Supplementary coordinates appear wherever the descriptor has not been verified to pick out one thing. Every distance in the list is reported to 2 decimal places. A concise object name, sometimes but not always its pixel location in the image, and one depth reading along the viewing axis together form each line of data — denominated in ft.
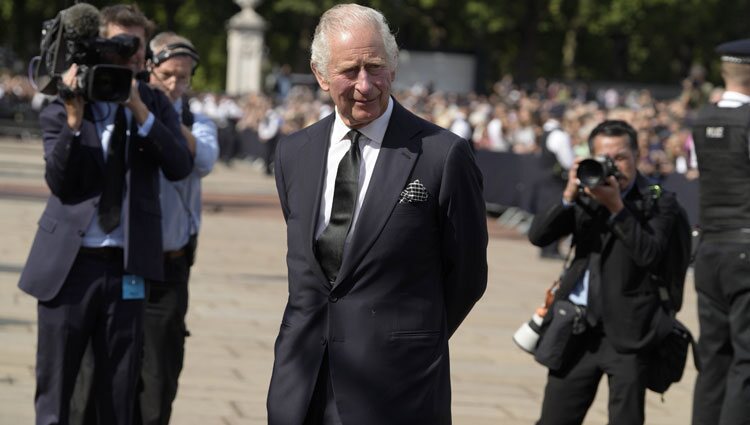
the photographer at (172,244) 42.72
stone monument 303.89
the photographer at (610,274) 43.17
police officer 44.68
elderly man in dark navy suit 28.83
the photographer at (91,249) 36.79
